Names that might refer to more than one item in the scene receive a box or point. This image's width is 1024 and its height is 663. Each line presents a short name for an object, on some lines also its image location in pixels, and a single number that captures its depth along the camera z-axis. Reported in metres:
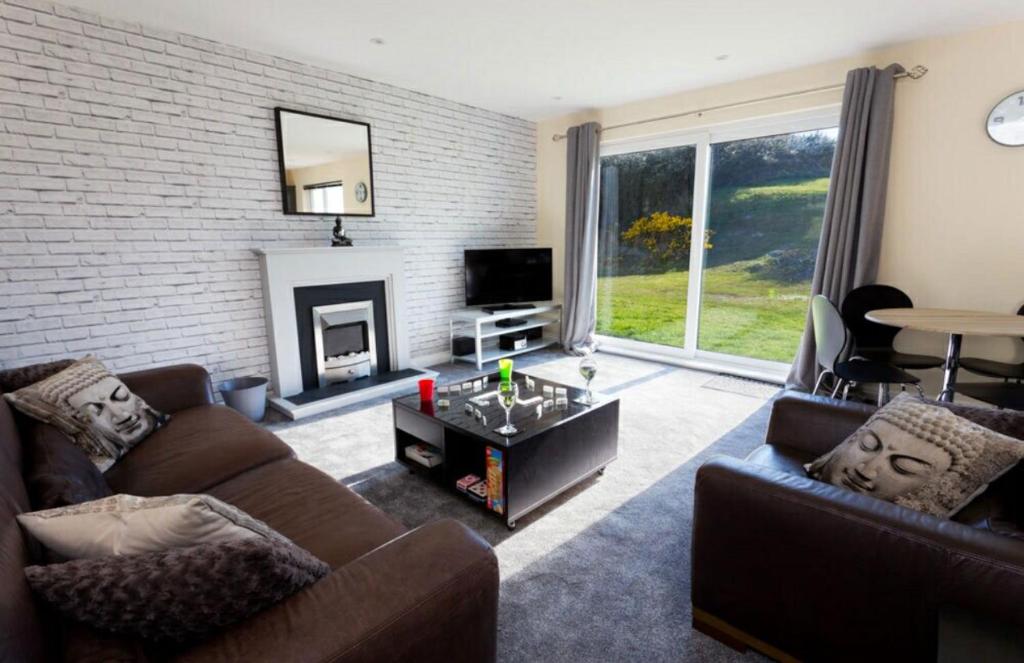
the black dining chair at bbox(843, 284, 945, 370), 3.31
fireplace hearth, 3.47
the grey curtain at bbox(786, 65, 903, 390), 3.30
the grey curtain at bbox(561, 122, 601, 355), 4.87
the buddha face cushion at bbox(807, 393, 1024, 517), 1.19
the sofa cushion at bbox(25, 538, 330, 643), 0.76
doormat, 3.80
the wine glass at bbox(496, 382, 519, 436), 2.12
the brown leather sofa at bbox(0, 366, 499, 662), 0.77
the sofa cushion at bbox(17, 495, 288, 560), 0.86
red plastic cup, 2.47
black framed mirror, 3.54
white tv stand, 4.59
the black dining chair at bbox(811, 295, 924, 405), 2.81
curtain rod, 3.21
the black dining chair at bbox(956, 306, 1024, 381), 2.79
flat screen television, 4.75
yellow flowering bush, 4.60
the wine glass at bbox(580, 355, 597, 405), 2.44
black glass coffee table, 2.04
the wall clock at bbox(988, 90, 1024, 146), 2.95
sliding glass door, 3.97
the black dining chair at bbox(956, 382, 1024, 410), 2.39
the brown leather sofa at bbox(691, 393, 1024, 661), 0.97
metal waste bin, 3.18
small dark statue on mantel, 3.77
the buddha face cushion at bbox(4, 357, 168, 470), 1.68
